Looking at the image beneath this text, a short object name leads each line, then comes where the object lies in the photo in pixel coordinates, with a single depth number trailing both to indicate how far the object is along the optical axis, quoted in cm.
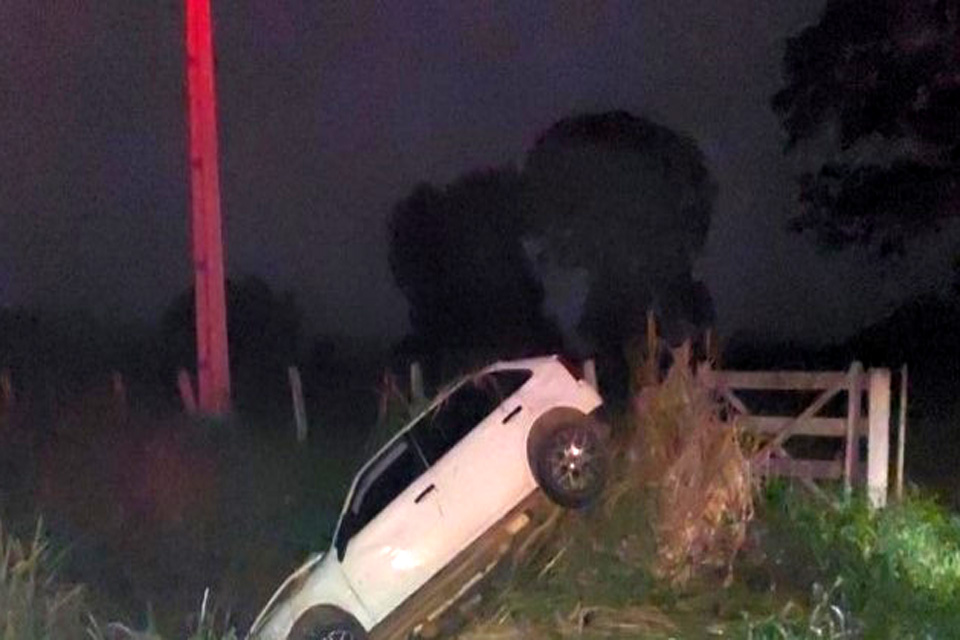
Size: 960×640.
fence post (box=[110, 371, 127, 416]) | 1615
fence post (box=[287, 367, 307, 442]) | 1586
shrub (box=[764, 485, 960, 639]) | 1011
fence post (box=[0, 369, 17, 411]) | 1659
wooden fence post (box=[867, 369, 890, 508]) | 1418
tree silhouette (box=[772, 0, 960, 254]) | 2147
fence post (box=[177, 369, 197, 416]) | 1577
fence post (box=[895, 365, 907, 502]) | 1459
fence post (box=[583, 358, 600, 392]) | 1355
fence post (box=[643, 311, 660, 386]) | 1209
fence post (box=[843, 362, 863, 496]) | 1434
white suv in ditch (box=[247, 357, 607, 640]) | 1042
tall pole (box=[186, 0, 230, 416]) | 1488
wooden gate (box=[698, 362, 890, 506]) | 1413
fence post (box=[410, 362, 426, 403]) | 1352
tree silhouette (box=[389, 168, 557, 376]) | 2325
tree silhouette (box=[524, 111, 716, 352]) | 2147
